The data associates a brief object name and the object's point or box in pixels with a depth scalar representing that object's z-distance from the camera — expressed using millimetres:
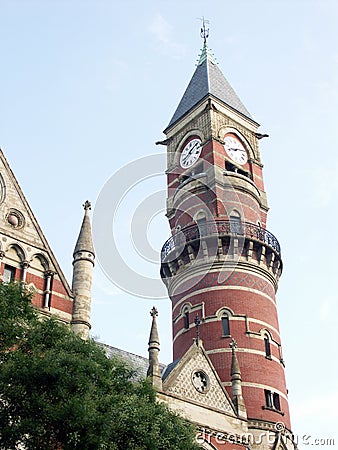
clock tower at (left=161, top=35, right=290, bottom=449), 31844
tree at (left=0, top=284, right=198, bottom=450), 15289
